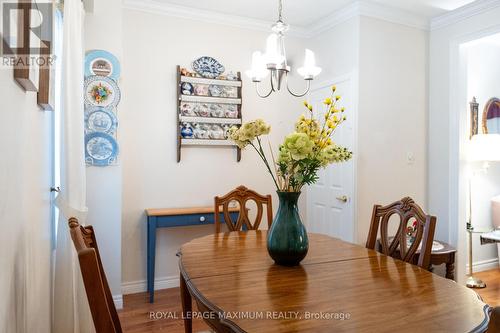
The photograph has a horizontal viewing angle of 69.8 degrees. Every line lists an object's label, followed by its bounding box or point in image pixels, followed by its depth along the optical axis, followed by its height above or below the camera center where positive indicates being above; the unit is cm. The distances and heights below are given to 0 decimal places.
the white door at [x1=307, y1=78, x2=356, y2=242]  350 -23
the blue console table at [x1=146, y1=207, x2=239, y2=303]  318 -48
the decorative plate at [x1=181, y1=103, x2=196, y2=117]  352 +56
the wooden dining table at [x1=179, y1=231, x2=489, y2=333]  107 -46
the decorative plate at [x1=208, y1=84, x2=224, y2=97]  363 +78
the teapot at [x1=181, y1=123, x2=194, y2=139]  352 +35
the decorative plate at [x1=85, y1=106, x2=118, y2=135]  290 +38
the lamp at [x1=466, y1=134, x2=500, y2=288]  363 +17
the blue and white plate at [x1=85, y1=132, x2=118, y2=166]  289 +14
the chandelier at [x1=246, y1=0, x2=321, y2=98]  235 +71
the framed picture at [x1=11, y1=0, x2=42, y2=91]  112 +40
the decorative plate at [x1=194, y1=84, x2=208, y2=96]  357 +77
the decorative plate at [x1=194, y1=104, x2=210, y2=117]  358 +57
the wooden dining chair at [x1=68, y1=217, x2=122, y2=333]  88 -31
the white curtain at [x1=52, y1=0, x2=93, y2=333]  186 -12
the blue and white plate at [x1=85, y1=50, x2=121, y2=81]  292 +85
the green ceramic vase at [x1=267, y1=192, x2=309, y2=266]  162 -31
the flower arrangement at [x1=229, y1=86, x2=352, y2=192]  150 +7
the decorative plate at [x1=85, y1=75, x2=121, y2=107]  291 +62
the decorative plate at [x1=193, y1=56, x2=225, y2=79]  359 +101
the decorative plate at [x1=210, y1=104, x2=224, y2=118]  363 +58
